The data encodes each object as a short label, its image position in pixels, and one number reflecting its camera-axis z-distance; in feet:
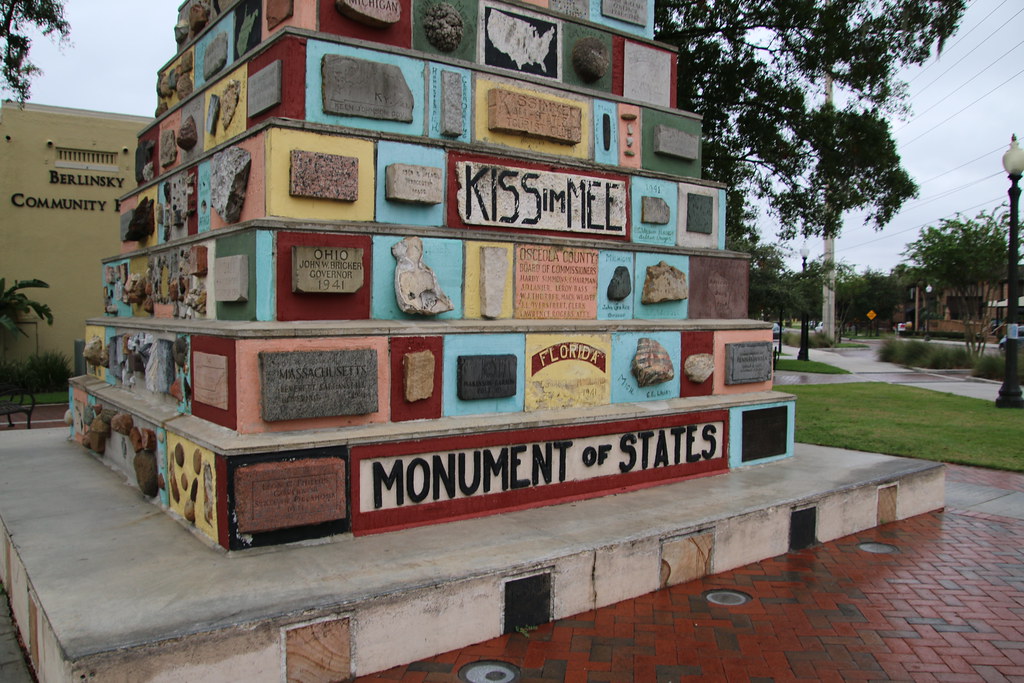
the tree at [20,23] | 41.13
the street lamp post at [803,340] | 90.89
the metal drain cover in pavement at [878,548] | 18.11
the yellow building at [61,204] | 55.83
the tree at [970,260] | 82.23
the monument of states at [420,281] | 14.80
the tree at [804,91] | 35.81
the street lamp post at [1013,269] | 44.45
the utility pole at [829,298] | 102.42
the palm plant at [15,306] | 52.54
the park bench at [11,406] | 30.78
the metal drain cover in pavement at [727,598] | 14.69
